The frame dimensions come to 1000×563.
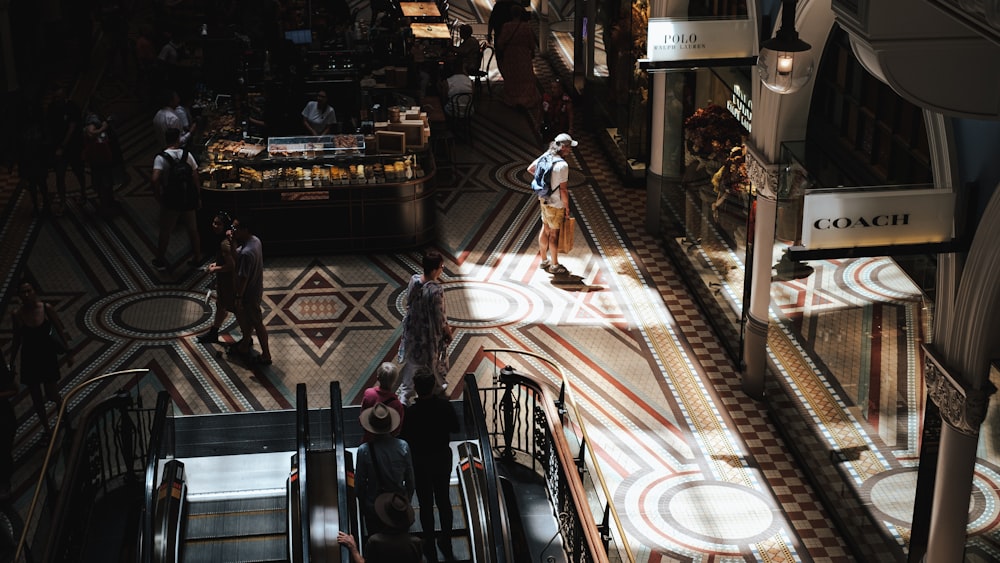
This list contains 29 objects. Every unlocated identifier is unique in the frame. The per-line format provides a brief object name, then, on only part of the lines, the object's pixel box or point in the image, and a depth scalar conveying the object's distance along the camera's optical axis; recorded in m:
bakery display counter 12.94
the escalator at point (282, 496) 7.30
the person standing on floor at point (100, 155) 13.90
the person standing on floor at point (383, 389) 7.59
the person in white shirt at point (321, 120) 14.20
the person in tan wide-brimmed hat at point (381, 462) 7.02
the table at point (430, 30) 17.97
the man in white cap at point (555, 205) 12.12
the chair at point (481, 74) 18.91
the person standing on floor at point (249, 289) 10.26
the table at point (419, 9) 18.94
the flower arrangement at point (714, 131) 11.12
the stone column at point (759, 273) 9.67
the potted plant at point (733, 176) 10.62
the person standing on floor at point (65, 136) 14.20
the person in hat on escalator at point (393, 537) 6.54
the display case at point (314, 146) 13.18
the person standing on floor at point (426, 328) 9.15
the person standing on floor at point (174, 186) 12.35
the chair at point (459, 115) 16.84
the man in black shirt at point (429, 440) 7.34
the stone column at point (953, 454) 6.57
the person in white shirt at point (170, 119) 13.86
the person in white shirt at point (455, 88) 16.86
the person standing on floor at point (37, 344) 9.16
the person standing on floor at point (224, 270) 10.54
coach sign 6.70
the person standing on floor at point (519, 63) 18.02
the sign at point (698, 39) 10.19
